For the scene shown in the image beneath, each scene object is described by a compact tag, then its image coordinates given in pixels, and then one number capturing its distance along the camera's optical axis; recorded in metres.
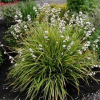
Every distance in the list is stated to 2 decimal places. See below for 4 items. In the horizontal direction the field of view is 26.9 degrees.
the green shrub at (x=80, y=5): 5.82
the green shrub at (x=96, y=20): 4.85
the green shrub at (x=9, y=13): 6.27
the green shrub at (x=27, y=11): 6.19
